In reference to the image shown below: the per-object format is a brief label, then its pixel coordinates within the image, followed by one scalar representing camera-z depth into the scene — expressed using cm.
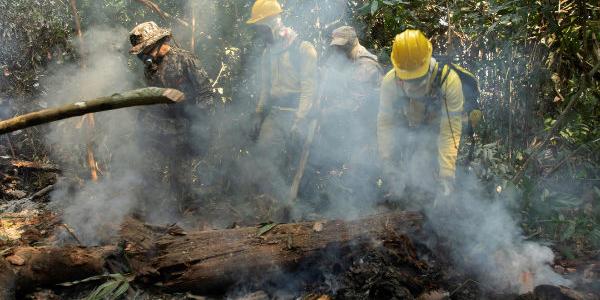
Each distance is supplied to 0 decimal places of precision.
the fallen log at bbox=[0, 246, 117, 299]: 362
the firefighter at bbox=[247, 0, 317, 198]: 555
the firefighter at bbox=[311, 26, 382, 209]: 571
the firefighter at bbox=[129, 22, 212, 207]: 544
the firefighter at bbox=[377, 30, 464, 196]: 391
